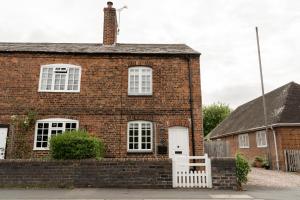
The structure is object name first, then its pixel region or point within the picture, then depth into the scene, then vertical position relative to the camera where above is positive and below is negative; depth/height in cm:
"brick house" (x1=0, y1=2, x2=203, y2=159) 1427 +302
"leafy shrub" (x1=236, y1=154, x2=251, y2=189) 1041 -65
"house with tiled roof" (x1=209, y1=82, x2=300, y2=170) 1809 +194
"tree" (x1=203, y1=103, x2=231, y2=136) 4866 +662
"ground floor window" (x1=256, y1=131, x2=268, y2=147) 2069 +110
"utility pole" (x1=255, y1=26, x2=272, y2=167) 1907 +512
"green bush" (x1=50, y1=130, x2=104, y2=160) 1065 +22
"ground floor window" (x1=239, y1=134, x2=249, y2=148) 2440 +110
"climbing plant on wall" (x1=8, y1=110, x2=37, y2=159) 1387 +101
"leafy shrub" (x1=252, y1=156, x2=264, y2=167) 2035 -71
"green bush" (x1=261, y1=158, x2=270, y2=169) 1938 -84
